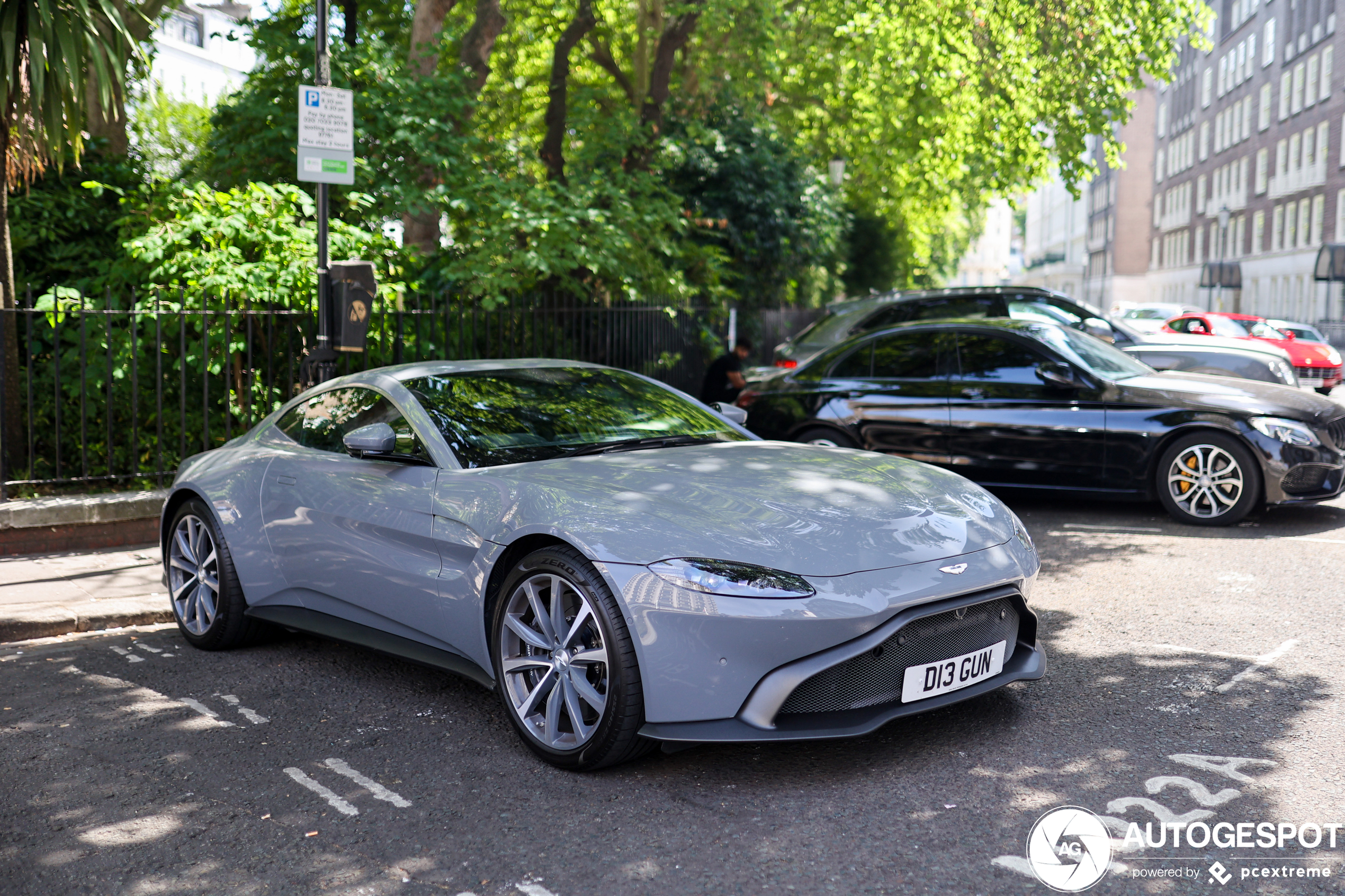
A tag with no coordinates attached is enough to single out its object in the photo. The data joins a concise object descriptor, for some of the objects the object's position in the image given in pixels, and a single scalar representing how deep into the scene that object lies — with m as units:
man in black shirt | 13.04
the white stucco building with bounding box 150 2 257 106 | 49.56
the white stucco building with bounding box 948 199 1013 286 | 173.00
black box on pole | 8.62
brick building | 52.06
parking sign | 8.30
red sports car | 23.23
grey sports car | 3.84
